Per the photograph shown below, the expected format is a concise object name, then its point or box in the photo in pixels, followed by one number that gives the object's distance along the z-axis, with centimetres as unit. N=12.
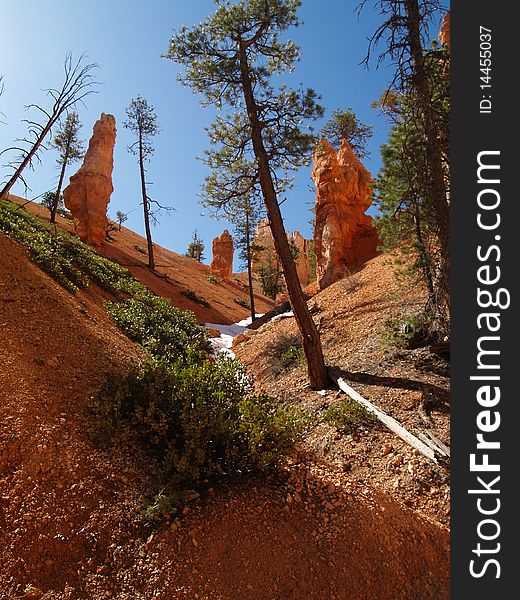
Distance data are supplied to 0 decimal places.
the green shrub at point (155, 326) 980
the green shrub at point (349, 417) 651
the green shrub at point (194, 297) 2816
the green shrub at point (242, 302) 3860
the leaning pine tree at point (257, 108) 870
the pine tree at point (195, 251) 6328
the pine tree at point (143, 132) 2859
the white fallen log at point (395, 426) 538
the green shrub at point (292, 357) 1055
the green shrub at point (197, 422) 431
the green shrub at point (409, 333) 857
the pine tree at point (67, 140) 3042
